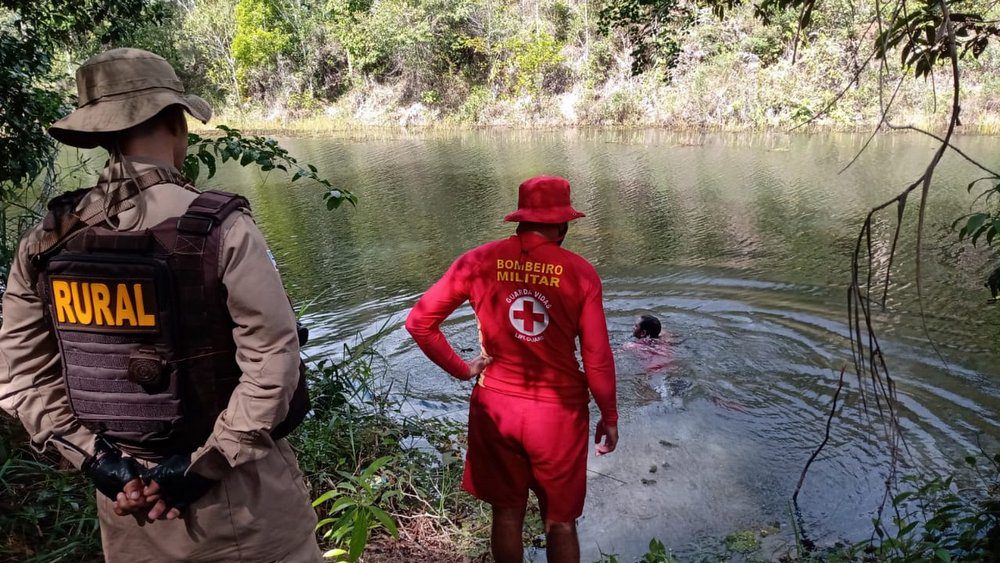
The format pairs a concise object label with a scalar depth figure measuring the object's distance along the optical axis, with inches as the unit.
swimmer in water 225.8
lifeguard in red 91.0
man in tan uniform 56.9
